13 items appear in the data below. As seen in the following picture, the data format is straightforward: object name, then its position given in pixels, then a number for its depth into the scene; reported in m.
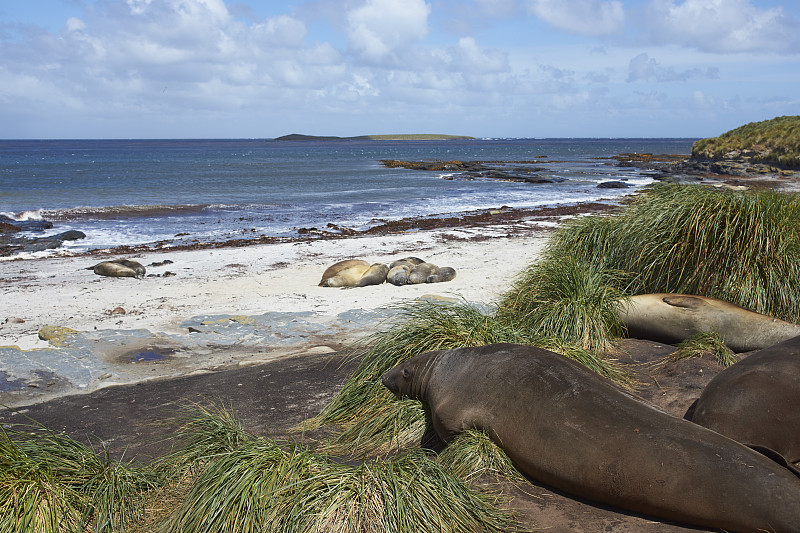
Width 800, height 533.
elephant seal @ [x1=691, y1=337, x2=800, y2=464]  4.32
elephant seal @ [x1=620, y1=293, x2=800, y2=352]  6.51
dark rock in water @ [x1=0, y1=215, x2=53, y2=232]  25.16
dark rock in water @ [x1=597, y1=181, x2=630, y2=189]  41.21
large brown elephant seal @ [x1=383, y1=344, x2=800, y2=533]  3.37
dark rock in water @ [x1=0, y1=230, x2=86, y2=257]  20.09
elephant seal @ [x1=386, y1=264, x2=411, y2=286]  13.80
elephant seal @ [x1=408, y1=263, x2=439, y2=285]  13.84
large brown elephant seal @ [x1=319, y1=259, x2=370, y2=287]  13.77
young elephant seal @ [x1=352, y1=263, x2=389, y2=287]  13.78
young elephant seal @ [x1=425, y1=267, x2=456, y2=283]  13.84
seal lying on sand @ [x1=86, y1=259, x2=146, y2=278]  15.37
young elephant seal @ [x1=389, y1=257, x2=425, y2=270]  14.76
